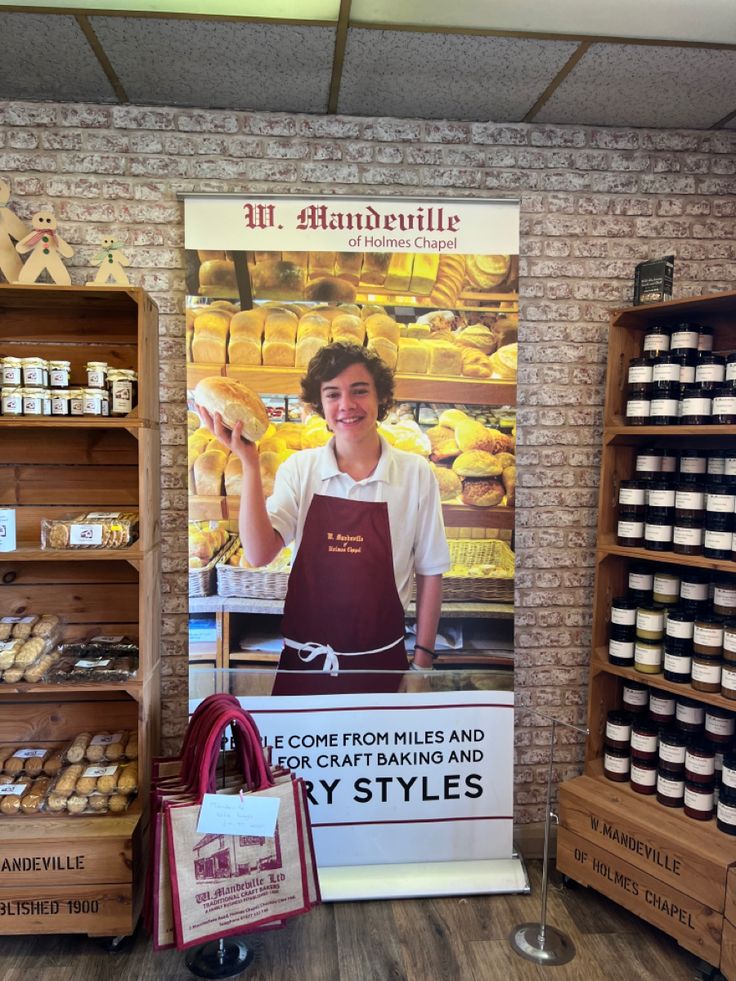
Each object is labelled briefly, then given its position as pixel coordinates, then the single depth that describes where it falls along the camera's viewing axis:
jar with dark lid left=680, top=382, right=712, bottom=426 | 2.18
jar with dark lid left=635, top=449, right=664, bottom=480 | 2.33
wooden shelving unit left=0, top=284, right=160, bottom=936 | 2.08
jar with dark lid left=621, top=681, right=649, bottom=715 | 2.41
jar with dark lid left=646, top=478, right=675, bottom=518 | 2.26
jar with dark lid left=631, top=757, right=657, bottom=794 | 2.32
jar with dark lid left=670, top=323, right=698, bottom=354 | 2.24
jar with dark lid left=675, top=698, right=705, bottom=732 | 2.27
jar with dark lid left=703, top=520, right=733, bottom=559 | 2.10
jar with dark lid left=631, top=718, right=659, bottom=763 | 2.32
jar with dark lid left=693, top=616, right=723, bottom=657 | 2.16
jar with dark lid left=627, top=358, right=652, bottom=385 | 2.31
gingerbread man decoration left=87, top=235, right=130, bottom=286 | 2.22
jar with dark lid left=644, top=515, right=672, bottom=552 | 2.27
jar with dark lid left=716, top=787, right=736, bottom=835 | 2.10
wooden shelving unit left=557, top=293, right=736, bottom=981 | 2.02
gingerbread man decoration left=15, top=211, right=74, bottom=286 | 2.20
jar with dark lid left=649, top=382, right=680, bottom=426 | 2.26
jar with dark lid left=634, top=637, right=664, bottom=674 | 2.31
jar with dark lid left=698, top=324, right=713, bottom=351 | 2.28
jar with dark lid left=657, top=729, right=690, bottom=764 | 2.24
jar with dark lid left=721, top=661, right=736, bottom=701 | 2.09
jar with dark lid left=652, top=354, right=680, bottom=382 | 2.25
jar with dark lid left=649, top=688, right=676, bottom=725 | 2.35
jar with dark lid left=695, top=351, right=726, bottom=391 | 2.19
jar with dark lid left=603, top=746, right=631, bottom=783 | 2.40
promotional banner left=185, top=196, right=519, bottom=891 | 2.36
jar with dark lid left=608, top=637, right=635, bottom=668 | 2.37
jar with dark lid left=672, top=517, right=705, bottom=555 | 2.20
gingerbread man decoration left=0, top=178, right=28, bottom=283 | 2.17
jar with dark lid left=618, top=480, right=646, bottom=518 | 2.34
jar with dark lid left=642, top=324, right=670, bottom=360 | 2.31
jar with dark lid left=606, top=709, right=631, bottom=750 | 2.39
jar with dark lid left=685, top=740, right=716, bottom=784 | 2.18
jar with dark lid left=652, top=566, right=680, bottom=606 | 2.34
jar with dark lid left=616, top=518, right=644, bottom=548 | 2.34
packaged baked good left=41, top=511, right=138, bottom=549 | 2.15
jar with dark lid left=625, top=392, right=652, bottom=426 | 2.31
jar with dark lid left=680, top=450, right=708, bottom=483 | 2.24
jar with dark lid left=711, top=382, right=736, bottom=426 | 2.11
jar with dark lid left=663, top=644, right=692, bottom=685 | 2.23
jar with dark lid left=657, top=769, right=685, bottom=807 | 2.25
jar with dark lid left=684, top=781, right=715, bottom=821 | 2.18
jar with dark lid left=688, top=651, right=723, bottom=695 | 2.16
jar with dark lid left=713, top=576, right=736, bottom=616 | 2.16
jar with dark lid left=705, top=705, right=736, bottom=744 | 2.19
